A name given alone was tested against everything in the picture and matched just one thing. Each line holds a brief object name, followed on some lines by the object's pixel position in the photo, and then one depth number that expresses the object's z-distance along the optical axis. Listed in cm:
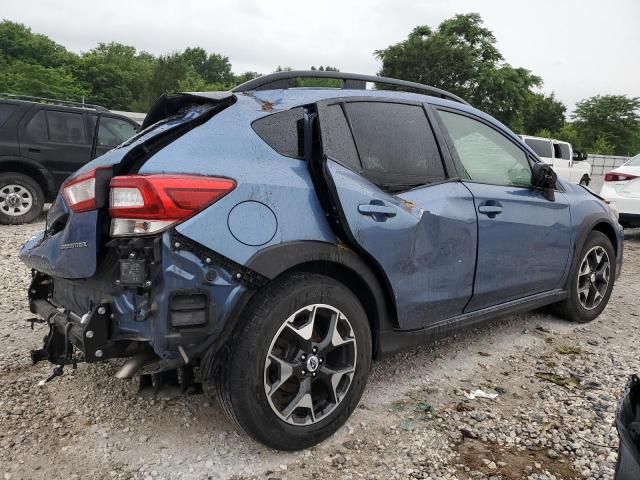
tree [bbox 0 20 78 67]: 5716
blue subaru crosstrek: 218
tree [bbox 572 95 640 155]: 4888
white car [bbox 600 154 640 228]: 792
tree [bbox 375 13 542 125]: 3725
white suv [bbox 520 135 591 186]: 1566
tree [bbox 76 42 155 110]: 5503
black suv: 765
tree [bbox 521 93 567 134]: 6050
